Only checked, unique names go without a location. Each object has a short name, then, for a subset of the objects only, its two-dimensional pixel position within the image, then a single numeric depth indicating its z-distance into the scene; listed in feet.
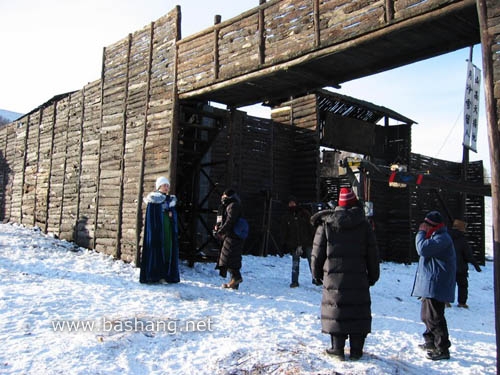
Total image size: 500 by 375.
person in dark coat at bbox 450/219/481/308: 26.68
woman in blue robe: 24.61
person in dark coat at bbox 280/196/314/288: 28.27
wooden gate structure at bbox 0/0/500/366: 18.70
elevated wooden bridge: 18.71
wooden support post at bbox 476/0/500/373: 14.93
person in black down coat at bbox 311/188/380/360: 13.85
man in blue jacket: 15.51
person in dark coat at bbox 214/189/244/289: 24.68
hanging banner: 46.04
